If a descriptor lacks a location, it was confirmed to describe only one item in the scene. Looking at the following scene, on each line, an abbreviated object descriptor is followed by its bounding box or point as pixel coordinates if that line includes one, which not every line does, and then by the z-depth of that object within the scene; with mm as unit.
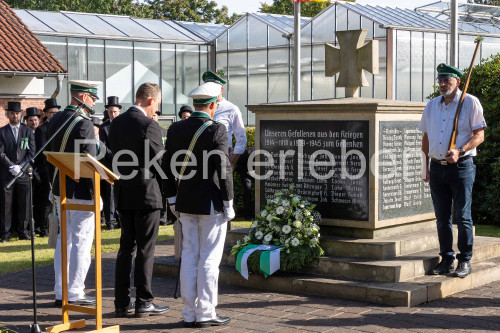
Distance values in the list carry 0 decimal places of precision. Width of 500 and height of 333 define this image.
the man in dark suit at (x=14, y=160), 13234
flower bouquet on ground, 8406
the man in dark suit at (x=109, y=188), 13664
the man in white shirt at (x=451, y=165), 8180
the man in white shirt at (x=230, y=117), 9938
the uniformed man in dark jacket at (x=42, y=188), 13109
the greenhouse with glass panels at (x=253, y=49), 29031
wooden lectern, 6367
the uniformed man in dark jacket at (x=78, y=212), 7785
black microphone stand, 5849
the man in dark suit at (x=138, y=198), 7301
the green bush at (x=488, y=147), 14109
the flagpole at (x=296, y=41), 16625
